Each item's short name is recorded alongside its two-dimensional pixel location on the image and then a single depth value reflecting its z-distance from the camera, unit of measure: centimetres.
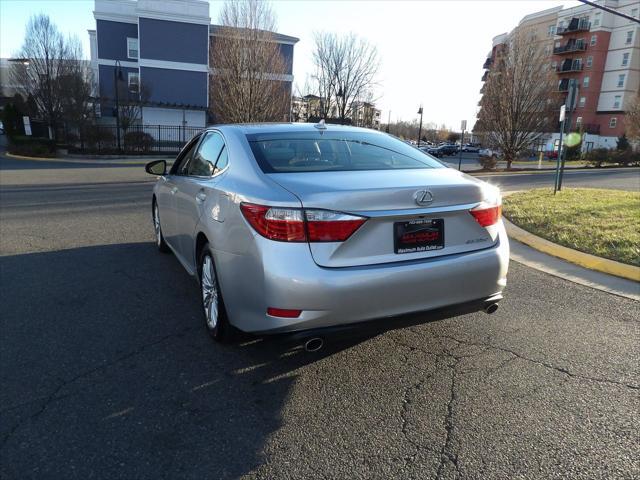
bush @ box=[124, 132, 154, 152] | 2844
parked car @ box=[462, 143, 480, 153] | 6771
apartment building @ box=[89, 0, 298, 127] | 3891
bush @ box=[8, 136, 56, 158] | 2612
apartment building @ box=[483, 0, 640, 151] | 6109
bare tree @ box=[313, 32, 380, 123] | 3461
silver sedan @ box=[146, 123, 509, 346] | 266
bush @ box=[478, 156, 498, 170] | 2680
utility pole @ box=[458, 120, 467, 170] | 2664
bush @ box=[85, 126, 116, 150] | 2775
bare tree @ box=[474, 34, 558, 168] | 2631
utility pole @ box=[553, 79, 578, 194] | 1132
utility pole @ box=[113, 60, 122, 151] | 2812
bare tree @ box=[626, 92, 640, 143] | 3903
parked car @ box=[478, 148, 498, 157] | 2866
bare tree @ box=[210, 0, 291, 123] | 2125
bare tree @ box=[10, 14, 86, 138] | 3338
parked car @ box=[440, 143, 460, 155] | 5191
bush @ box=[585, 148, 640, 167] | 3699
